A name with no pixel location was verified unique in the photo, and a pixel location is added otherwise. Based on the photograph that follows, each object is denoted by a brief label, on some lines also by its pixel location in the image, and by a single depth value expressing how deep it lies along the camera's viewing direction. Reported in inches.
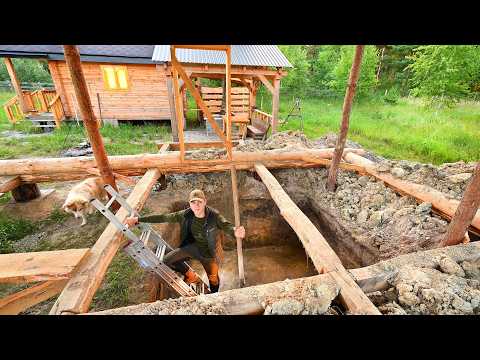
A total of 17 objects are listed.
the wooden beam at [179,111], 148.7
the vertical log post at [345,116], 138.2
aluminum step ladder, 89.2
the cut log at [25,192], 188.4
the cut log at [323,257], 63.9
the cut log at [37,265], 71.6
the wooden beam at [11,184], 153.7
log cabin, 372.5
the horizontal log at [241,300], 62.6
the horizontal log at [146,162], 166.2
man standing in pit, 119.0
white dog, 81.4
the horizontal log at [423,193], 119.0
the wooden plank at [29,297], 73.1
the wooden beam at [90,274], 67.3
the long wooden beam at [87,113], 110.9
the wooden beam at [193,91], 144.2
